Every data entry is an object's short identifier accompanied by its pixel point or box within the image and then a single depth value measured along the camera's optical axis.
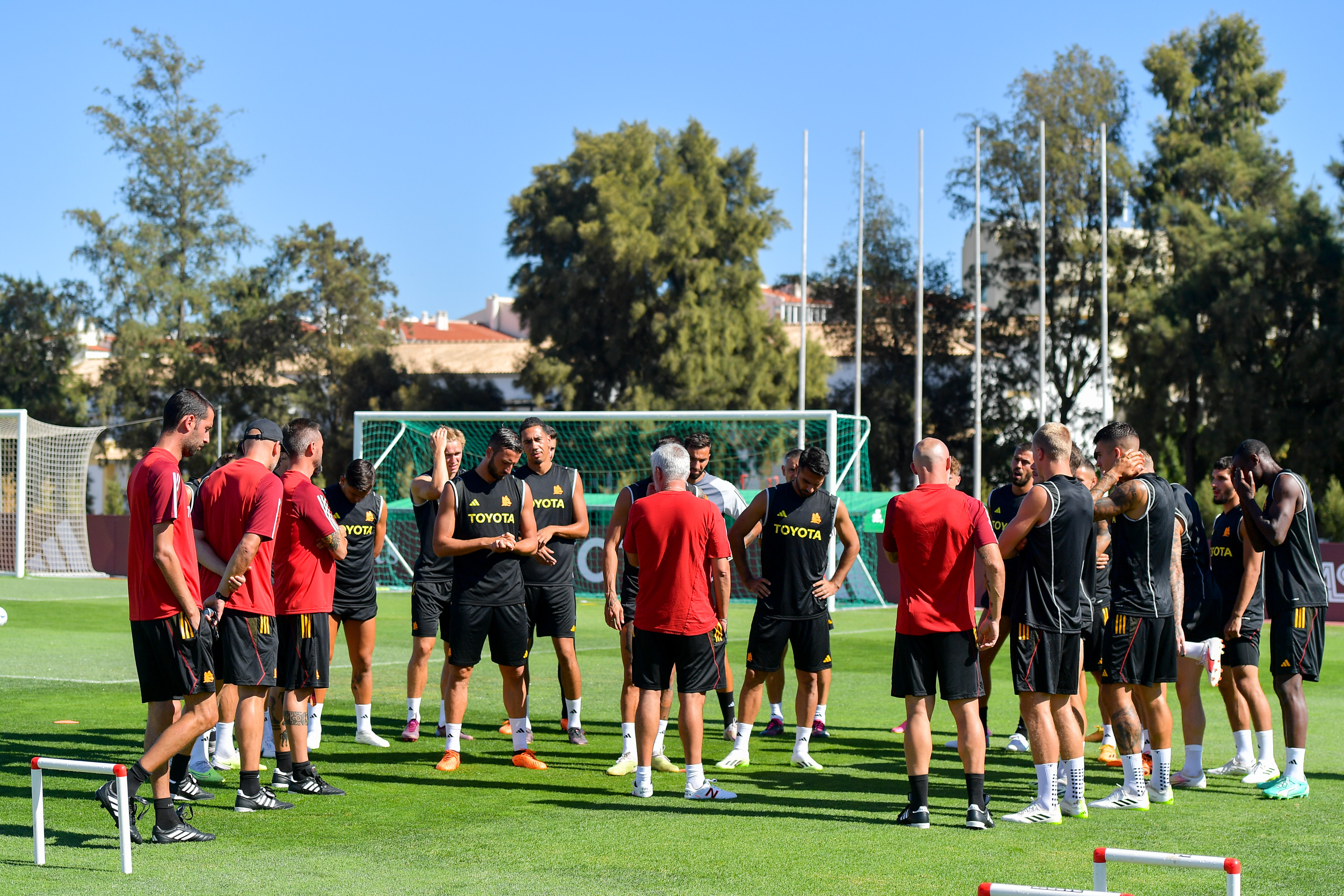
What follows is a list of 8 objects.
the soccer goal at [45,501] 26.16
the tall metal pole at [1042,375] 35.35
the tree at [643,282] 44.66
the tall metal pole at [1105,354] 37.94
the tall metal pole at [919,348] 35.03
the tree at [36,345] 48.53
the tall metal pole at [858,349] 37.84
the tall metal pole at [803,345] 37.50
